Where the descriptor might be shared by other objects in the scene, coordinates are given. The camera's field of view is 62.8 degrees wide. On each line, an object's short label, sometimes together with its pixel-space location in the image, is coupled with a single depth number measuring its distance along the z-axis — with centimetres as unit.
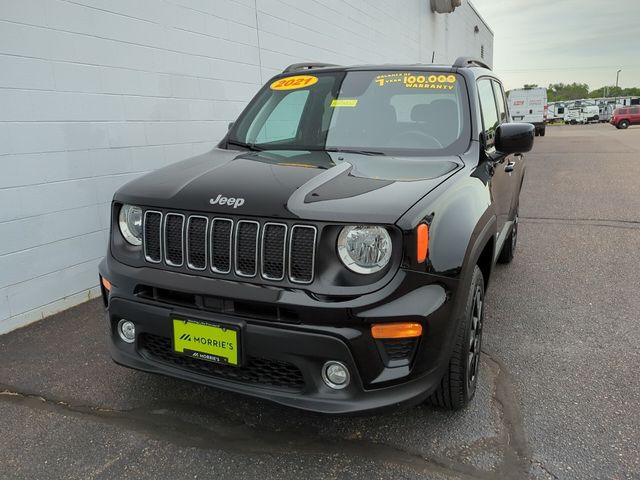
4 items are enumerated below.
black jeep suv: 208
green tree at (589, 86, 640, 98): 11700
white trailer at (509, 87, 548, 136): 3006
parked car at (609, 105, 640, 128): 3822
